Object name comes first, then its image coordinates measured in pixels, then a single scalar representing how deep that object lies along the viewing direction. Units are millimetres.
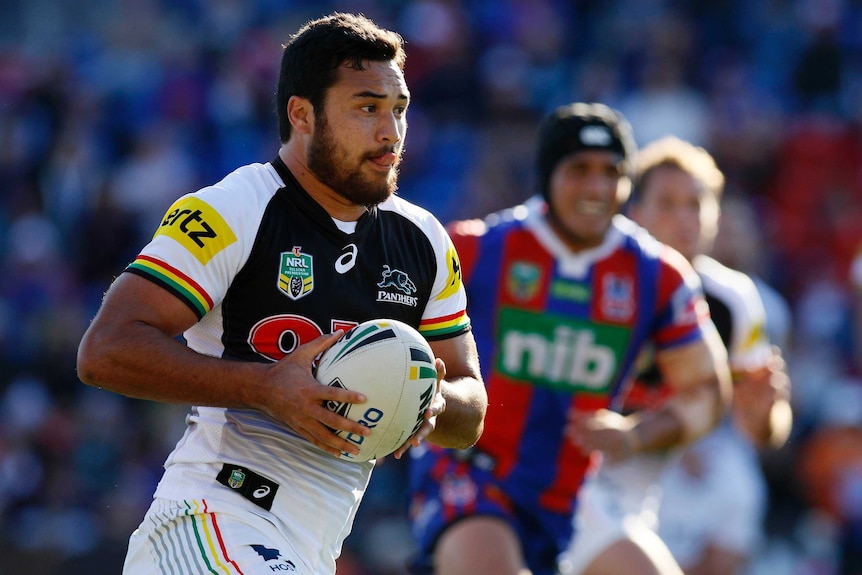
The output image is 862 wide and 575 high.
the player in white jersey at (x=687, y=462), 13727
